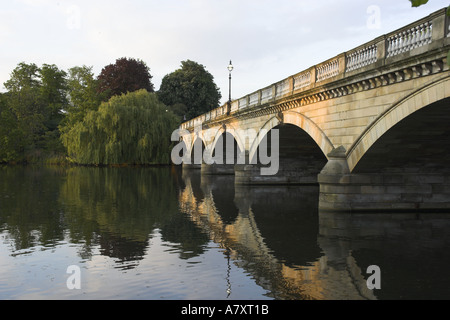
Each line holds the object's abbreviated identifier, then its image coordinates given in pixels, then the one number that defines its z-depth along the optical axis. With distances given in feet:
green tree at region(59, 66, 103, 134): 187.73
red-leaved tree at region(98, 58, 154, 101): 208.03
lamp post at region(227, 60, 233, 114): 93.55
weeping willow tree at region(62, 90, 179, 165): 150.71
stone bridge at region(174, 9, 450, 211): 35.12
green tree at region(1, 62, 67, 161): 186.39
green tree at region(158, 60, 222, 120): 216.74
